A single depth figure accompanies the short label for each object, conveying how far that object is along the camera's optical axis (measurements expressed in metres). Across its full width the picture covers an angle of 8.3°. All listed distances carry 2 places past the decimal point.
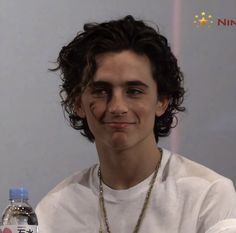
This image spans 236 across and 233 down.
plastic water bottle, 2.68
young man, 2.76
